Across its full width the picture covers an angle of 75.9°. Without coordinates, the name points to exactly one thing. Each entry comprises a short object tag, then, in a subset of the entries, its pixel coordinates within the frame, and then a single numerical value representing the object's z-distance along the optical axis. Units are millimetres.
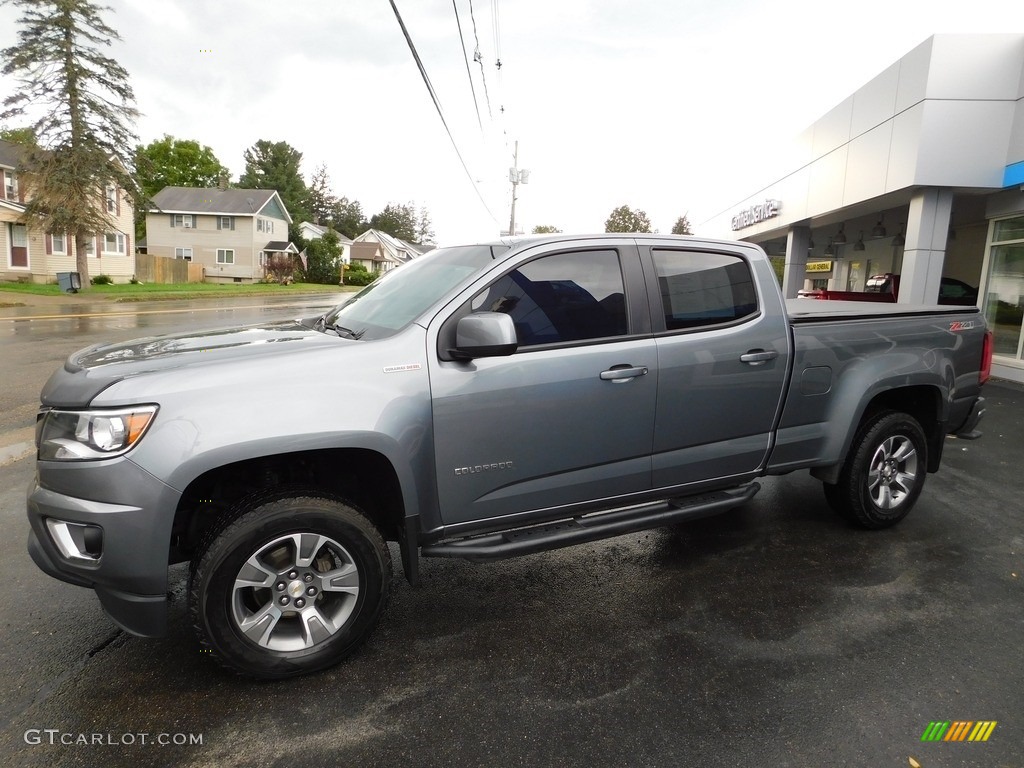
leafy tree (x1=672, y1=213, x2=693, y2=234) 48906
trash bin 28906
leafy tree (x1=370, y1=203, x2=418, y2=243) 127250
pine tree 28797
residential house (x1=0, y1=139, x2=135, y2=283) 31875
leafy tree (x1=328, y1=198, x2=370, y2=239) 109188
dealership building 11188
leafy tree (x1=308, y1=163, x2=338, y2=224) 108844
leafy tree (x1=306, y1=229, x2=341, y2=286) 58750
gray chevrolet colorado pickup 2570
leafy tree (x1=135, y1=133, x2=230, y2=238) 76938
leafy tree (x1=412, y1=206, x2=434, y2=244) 137125
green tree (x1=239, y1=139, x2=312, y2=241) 88625
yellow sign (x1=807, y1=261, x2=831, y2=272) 29406
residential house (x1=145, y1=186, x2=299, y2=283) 54094
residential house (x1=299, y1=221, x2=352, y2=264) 77312
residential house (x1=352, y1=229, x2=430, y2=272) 91438
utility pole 31008
